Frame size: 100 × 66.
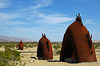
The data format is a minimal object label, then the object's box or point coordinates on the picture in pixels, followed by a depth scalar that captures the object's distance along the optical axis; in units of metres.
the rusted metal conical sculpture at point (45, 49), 15.06
